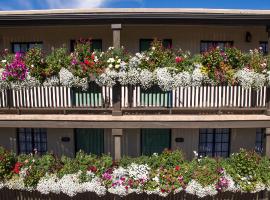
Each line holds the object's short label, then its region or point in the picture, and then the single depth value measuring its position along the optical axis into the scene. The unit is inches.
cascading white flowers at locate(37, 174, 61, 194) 413.4
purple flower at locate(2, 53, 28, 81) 406.3
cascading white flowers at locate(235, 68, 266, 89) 402.9
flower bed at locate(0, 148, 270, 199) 411.2
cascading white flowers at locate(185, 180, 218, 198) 408.5
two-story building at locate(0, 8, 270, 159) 418.0
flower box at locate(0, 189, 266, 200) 428.1
